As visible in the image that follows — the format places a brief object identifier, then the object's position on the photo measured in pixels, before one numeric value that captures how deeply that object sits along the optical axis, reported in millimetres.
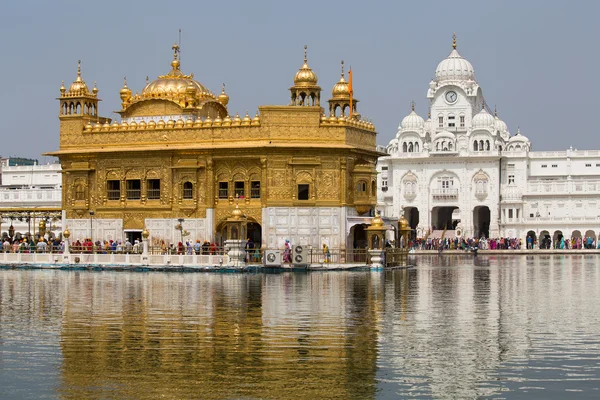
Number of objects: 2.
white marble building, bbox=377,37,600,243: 76375
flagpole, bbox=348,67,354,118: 44125
